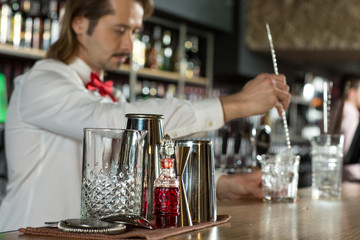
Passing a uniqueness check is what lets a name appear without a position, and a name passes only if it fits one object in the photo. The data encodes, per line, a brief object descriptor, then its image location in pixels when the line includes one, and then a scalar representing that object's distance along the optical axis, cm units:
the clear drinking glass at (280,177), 168
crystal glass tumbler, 108
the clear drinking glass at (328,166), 191
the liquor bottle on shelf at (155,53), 495
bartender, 161
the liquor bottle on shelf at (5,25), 342
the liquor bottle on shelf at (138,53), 464
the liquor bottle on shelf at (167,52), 519
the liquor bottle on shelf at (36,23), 368
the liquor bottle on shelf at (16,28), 350
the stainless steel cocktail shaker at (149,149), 116
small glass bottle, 108
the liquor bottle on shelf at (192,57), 558
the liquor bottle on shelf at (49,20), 375
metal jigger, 111
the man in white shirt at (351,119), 449
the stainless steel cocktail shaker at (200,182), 118
